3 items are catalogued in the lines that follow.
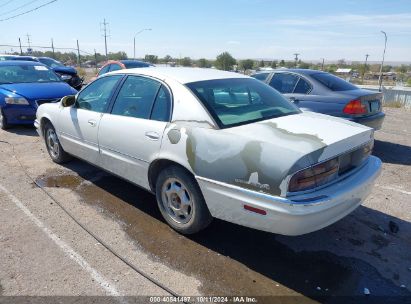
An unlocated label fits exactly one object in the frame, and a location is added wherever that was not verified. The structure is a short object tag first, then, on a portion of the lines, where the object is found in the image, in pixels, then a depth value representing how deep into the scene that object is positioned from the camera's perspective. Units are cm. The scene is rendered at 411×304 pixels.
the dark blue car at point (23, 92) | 787
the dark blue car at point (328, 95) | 632
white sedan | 278
